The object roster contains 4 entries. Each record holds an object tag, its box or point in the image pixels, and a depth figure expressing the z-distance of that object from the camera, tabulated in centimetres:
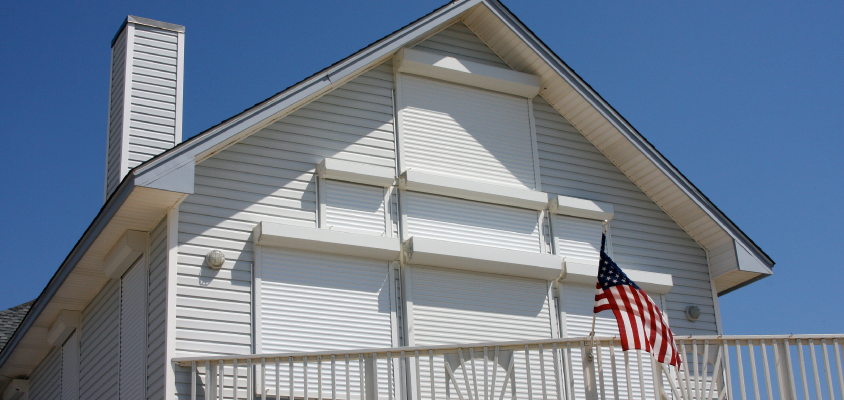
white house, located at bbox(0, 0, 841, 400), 1158
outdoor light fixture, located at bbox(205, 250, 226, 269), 1187
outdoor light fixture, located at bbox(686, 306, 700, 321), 1488
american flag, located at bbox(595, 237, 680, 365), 994
